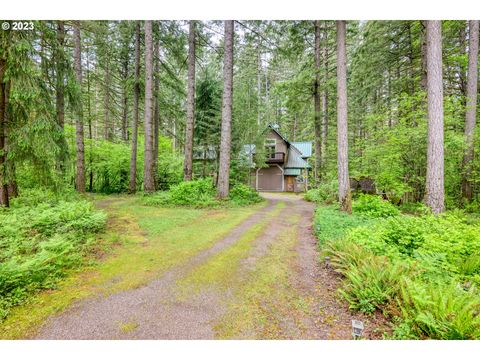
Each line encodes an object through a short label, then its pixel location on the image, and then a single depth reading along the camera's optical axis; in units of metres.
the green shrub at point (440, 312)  2.41
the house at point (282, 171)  25.45
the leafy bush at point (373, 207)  8.17
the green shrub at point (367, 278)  3.12
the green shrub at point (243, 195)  12.52
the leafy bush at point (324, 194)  13.16
